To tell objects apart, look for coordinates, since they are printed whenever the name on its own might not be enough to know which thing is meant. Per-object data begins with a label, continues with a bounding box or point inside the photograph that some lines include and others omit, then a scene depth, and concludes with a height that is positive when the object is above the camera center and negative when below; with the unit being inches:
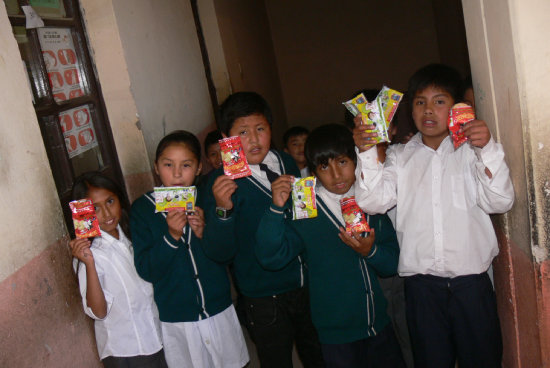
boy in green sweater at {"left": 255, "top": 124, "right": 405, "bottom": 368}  97.6 -33.0
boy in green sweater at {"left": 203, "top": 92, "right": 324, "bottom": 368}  106.3 -34.4
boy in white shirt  94.4 -30.7
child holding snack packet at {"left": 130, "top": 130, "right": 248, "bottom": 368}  100.5 -33.3
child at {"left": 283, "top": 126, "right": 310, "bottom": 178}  185.0 -20.3
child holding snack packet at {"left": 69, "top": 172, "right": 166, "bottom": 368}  97.8 -32.2
